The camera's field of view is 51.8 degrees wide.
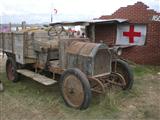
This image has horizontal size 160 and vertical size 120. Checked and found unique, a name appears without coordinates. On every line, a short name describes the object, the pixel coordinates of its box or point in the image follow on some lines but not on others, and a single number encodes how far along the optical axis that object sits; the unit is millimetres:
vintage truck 3557
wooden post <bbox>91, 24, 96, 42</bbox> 7069
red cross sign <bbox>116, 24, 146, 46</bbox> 6784
